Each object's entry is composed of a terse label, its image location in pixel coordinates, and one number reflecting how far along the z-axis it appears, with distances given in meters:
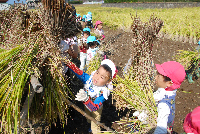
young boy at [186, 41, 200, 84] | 4.83
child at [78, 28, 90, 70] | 4.30
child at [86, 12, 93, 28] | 9.09
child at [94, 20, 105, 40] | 6.45
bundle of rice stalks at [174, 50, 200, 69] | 4.61
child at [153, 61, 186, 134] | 1.69
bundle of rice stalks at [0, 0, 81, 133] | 1.41
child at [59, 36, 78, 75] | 2.47
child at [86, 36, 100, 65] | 3.99
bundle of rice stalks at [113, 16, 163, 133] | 1.87
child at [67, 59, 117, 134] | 2.36
